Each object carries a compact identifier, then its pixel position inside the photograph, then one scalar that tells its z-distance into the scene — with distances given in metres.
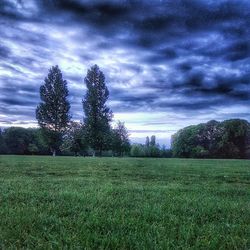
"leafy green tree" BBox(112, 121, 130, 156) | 69.19
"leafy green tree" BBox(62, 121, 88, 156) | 62.00
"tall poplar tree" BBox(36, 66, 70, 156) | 54.32
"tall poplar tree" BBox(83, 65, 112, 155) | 54.90
